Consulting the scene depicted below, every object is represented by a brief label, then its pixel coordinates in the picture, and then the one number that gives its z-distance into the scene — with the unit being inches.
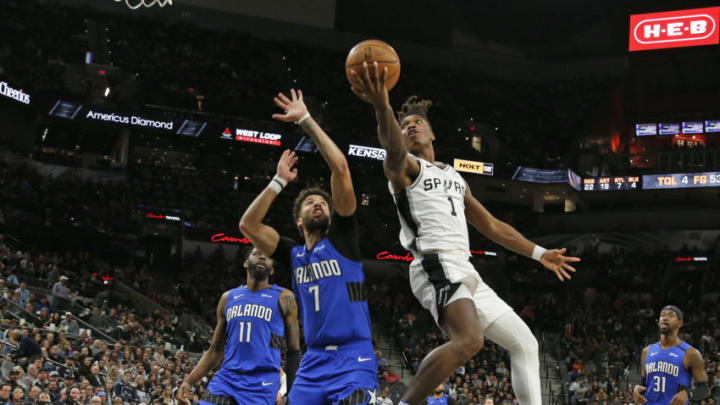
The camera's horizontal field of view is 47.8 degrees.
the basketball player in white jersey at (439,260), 215.6
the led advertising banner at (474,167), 1691.7
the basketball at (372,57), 226.1
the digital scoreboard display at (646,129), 1827.0
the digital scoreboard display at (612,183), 1704.0
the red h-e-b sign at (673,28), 1670.8
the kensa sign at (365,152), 1611.7
